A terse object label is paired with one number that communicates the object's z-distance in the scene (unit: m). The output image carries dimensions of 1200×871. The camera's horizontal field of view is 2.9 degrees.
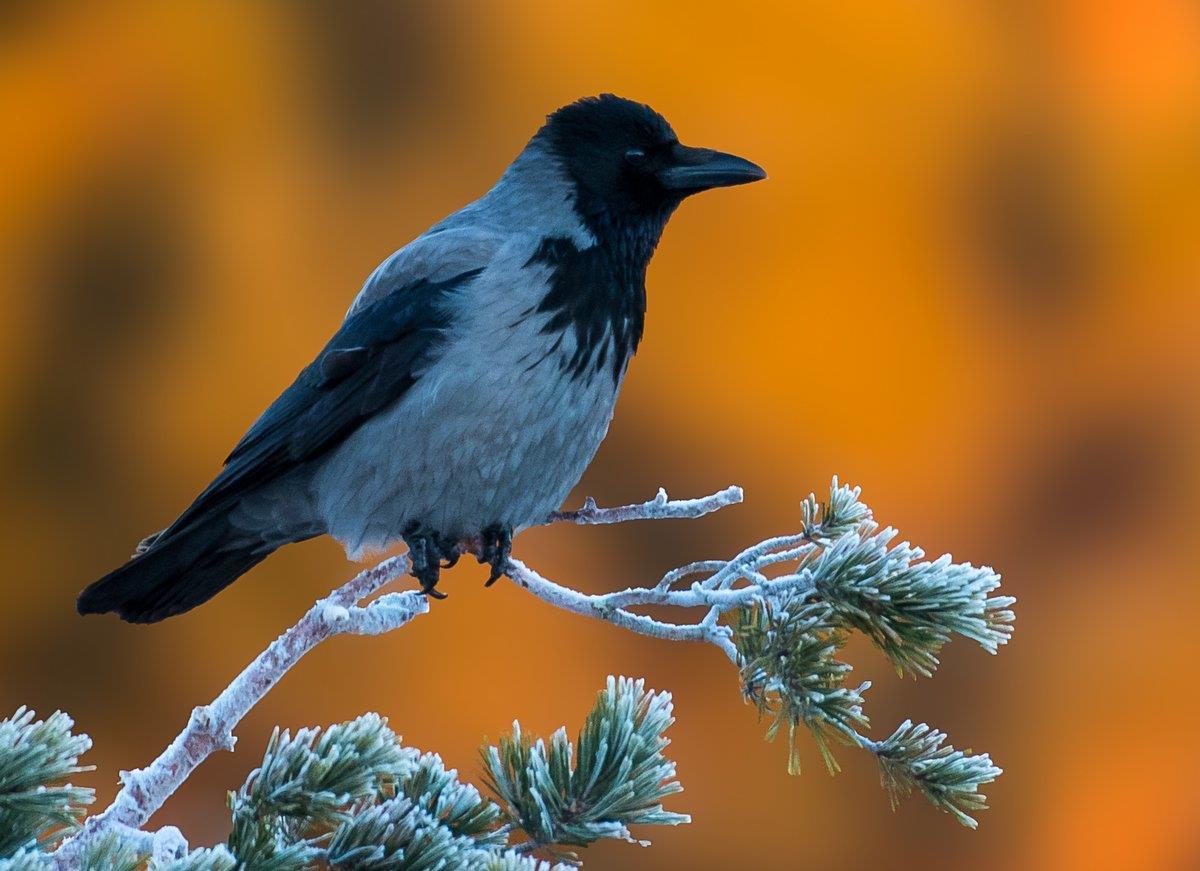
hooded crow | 12.50
